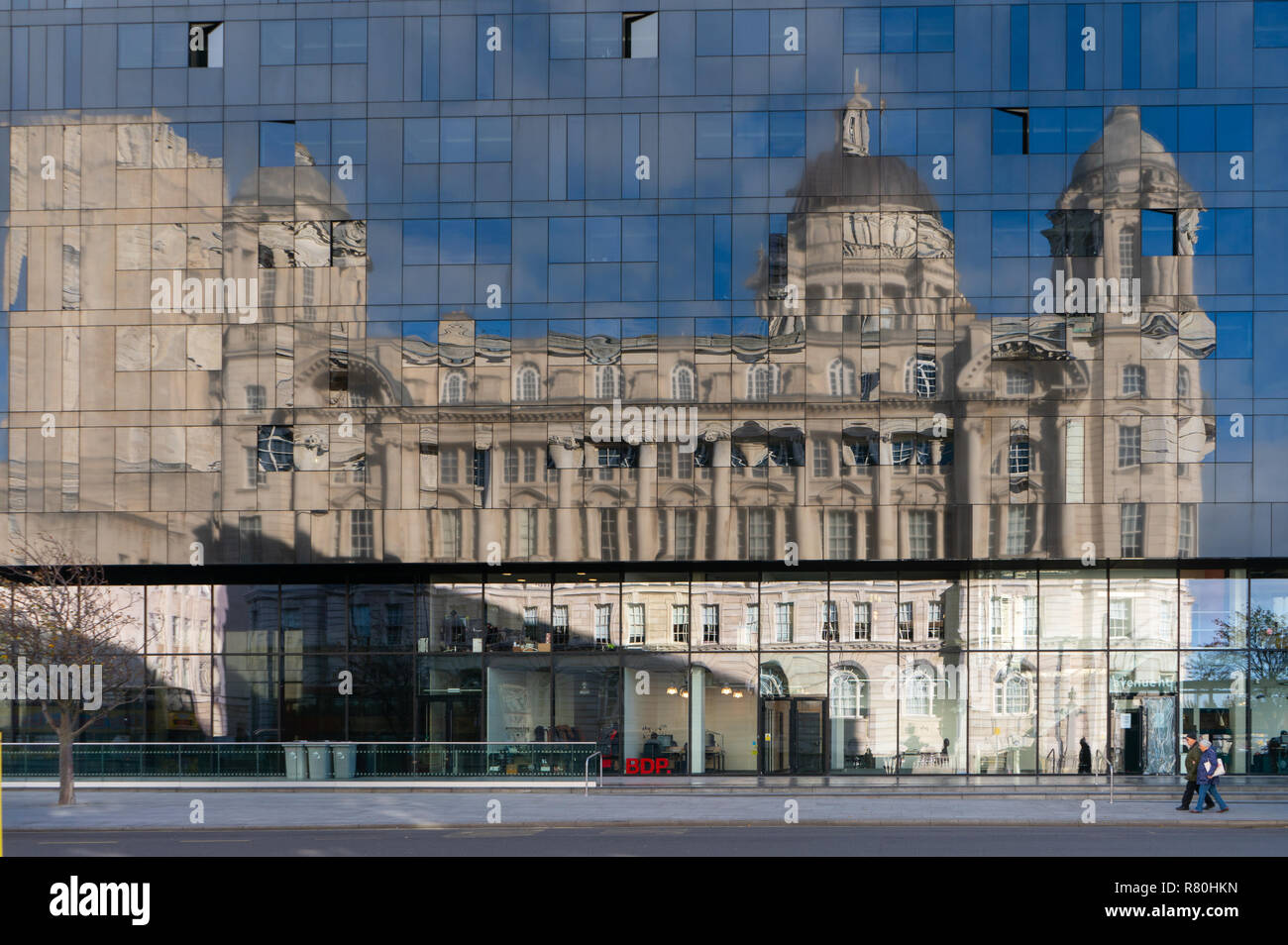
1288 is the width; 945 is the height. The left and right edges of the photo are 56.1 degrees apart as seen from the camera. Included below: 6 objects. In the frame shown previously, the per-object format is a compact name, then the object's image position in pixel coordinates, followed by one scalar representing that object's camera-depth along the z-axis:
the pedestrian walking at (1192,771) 24.81
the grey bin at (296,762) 30.34
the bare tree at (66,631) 26.56
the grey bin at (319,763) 30.72
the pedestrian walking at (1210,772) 24.48
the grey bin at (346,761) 30.80
